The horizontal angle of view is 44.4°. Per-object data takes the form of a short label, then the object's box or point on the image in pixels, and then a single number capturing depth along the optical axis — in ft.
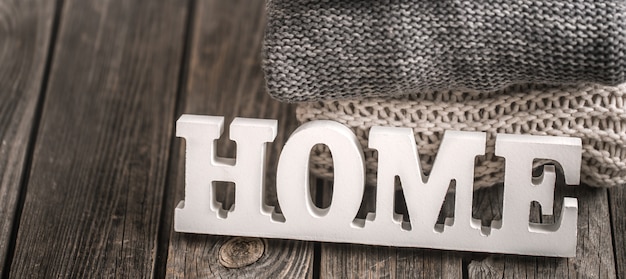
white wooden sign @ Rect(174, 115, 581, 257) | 2.21
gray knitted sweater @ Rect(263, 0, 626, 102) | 2.04
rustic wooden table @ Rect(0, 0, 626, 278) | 2.35
